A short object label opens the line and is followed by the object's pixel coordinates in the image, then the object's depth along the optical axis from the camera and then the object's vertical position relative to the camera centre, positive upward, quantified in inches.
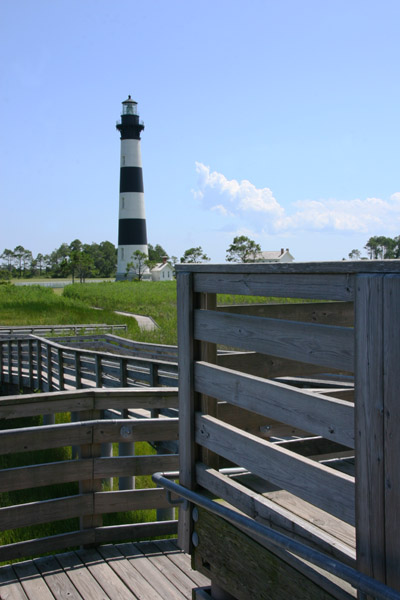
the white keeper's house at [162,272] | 3838.6 +77.8
